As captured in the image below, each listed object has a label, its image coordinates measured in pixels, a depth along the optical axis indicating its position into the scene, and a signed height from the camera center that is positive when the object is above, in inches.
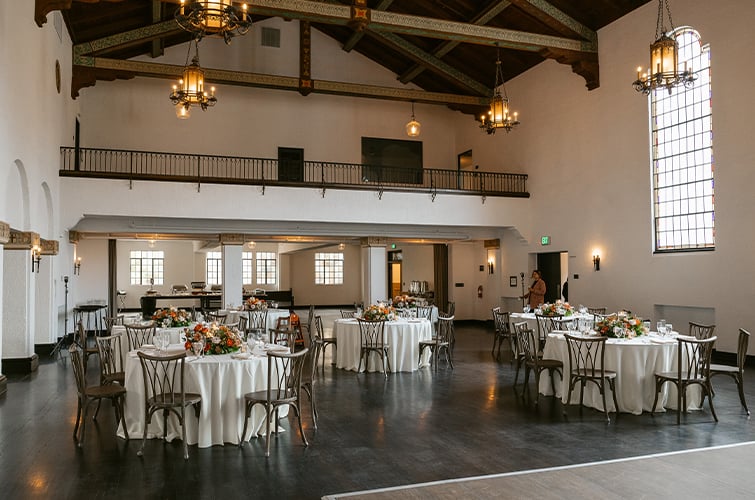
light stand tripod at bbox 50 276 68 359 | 468.8 -60.5
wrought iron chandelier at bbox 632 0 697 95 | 262.1 +91.6
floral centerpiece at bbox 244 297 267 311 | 495.0 -30.7
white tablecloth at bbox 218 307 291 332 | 486.6 -40.0
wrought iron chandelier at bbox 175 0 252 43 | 196.0 +88.7
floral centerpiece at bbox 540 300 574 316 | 393.4 -29.8
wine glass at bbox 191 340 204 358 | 226.4 -30.6
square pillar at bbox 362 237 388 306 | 630.5 +1.5
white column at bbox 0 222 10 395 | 297.1 +17.5
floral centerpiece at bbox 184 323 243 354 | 231.9 -28.0
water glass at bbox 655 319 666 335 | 288.4 -31.3
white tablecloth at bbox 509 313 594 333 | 392.2 -37.3
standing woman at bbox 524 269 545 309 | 514.3 -21.8
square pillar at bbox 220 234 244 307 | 568.7 +2.7
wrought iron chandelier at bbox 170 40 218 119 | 341.4 +109.3
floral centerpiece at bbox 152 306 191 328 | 350.6 -29.7
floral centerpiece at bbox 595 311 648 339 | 280.5 -29.9
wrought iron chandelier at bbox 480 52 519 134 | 401.7 +106.9
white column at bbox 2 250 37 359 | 384.8 -23.2
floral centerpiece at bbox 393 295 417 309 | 525.0 -32.6
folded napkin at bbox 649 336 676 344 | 266.7 -35.2
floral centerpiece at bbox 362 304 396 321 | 369.1 -29.4
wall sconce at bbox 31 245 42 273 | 400.2 +9.9
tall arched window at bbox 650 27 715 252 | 427.2 +82.7
